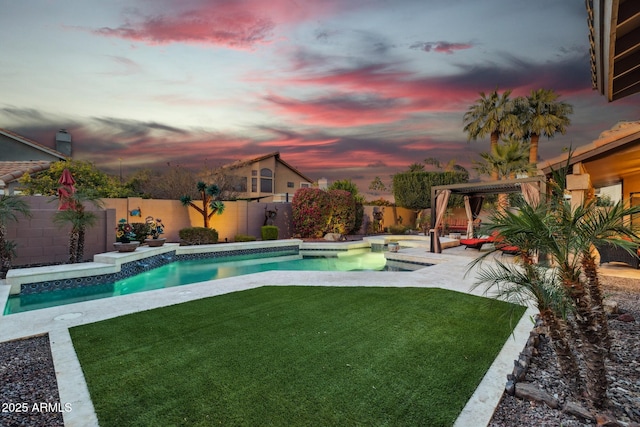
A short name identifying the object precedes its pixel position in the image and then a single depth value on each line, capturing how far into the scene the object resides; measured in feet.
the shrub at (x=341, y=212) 59.41
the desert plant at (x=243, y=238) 50.19
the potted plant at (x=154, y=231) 38.65
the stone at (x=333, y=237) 56.85
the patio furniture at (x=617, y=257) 28.07
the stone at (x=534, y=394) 8.67
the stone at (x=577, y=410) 7.91
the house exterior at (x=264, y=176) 89.30
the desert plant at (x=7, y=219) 25.23
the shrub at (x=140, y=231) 37.70
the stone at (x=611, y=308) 16.28
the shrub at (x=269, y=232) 52.54
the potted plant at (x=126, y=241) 32.81
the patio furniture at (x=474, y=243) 41.55
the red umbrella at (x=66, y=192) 29.22
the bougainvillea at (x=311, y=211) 57.57
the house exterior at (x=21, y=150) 50.98
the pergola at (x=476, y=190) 33.09
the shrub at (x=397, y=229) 71.15
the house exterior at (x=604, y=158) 22.25
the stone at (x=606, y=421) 7.50
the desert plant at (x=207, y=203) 47.83
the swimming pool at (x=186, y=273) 22.50
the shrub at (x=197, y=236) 46.34
